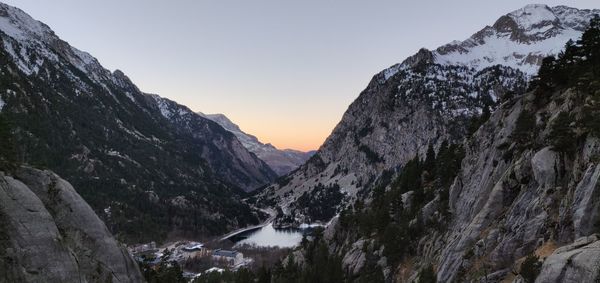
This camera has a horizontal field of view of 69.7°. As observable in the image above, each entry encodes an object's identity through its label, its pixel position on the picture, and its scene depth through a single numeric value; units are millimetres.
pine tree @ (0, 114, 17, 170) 45478
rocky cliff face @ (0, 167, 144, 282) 37781
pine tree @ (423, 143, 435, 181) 107888
